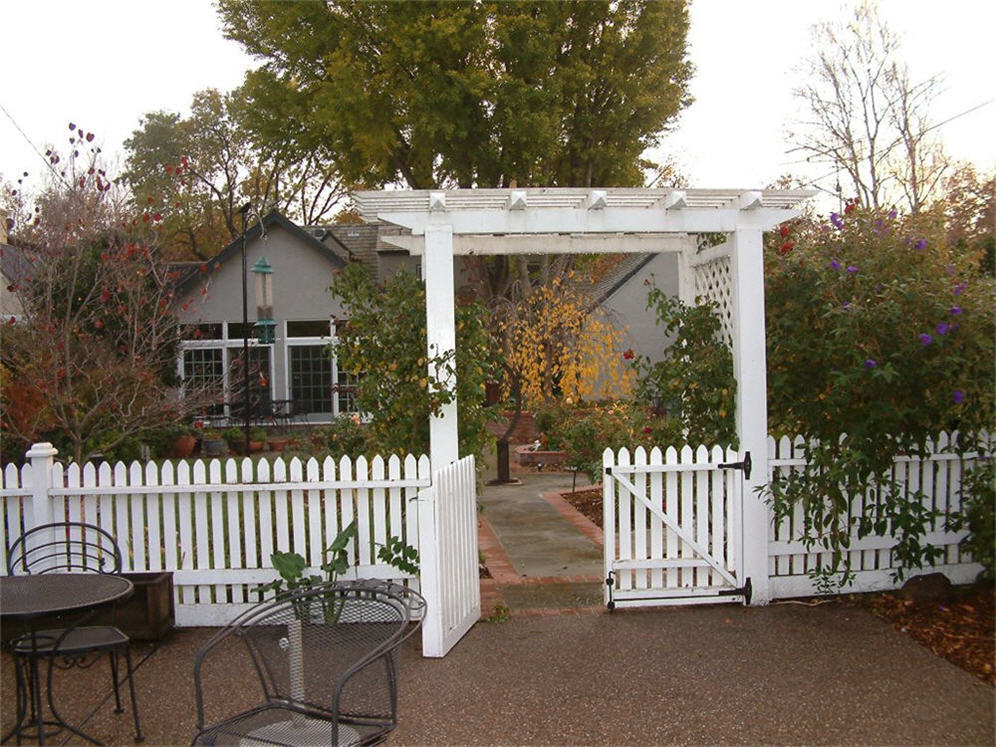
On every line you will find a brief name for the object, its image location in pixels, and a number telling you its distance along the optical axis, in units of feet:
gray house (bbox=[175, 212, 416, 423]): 66.28
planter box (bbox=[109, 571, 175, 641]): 16.71
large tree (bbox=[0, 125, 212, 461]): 29.40
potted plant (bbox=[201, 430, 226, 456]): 51.49
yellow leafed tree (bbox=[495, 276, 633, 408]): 41.27
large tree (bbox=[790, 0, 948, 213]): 72.13
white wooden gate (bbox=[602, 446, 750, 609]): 18.67
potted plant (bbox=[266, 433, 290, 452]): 52.75
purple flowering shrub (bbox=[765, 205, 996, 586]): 17.46
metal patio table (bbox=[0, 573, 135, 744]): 11.93
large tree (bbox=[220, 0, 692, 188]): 53.06
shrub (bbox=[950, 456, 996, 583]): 17.79
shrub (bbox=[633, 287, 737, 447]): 19.98
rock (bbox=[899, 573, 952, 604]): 18.49
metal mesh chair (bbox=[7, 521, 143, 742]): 12.64
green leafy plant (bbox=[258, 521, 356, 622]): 17.30
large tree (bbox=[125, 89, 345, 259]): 100.94
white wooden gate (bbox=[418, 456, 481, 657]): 15.99
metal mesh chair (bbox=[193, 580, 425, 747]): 9.88
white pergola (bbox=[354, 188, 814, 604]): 18.39
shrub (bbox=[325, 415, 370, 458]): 25.64
